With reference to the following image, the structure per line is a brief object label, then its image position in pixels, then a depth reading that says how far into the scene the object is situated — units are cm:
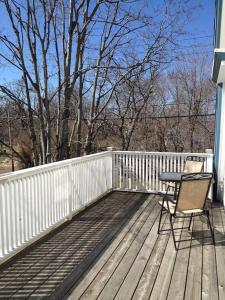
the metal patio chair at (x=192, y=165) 541
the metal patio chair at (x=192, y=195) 363
